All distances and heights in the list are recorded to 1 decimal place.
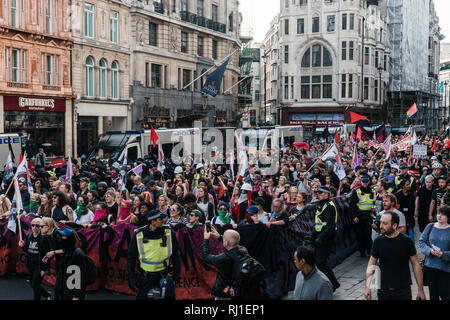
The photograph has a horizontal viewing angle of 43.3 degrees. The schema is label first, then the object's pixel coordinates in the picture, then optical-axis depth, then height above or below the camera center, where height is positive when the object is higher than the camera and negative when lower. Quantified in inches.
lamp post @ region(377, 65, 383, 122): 2480.3 +298.5
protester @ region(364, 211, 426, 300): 243.8 -52.1
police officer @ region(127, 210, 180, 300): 277.0 -56.9
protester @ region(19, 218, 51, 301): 298.5 -65.5
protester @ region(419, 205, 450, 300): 262.1 -53.3
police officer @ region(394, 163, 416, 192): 506.3 -35.6
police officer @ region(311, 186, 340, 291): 346.9 -59.1
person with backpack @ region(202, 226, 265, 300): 233.8 -56.4
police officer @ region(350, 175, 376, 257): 435.2 -53.0
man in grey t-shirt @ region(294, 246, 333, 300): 204.5 -52.3
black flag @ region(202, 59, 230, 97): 1405.0 +141.3
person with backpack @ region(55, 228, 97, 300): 274.7 -64.4
